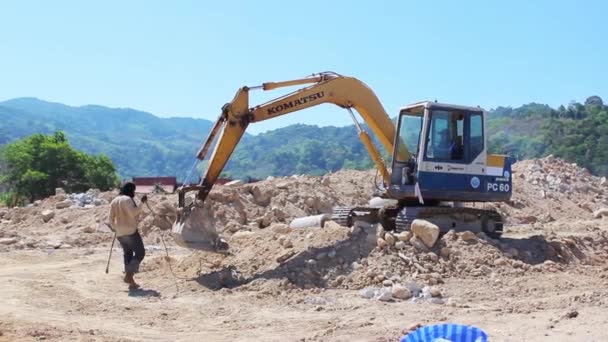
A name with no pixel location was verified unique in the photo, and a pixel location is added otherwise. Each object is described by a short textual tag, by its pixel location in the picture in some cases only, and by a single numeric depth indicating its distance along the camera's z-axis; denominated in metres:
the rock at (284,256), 10.32
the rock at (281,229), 11.92
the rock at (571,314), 7.38
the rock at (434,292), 9.08
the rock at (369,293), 9.13
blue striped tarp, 4.88
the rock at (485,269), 10.25
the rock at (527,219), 21.28
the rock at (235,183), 20.19
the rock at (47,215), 19.00
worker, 9.87
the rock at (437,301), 8.80
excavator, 11.04
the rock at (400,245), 10.41
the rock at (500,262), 10.48
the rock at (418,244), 10.52
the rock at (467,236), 10.84
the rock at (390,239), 10.44
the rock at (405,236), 10.63
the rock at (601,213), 21.27
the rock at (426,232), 10.51
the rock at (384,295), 8.94
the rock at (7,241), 15.41
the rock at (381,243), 10.38
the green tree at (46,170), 30.09
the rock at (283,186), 20.23
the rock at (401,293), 9.01
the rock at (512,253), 10.93
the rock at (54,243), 15.54
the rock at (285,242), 10.80
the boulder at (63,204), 20.06
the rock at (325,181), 21.89
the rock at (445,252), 10.46
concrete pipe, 12.79
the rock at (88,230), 17.30
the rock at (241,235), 12.40
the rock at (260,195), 19.28
